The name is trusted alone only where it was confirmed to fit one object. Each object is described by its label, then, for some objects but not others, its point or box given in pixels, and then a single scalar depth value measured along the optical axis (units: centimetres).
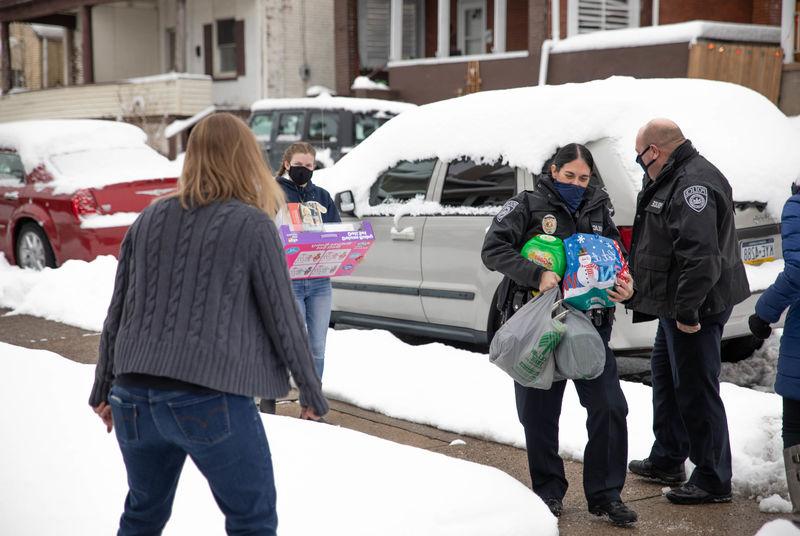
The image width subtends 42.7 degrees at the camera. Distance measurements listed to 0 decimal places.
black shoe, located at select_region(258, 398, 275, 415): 600
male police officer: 453
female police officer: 448
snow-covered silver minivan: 655
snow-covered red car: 1107
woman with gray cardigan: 289
